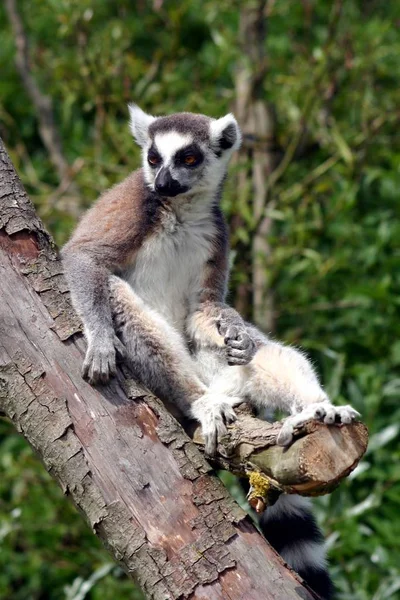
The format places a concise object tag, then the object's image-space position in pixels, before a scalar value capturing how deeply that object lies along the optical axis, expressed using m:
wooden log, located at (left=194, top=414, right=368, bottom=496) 5.14
